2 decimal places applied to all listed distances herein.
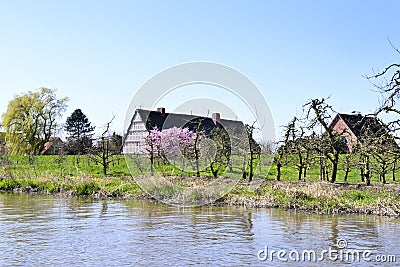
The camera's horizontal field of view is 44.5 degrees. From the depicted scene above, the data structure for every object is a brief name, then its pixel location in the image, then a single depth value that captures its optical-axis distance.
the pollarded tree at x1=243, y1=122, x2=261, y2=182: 22.65
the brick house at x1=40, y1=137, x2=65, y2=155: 57.62
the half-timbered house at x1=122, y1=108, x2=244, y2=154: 27.97
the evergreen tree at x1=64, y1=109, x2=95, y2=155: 63.91
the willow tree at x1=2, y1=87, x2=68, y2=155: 49.19
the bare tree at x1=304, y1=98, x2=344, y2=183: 19.77
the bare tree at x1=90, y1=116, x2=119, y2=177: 28.28
